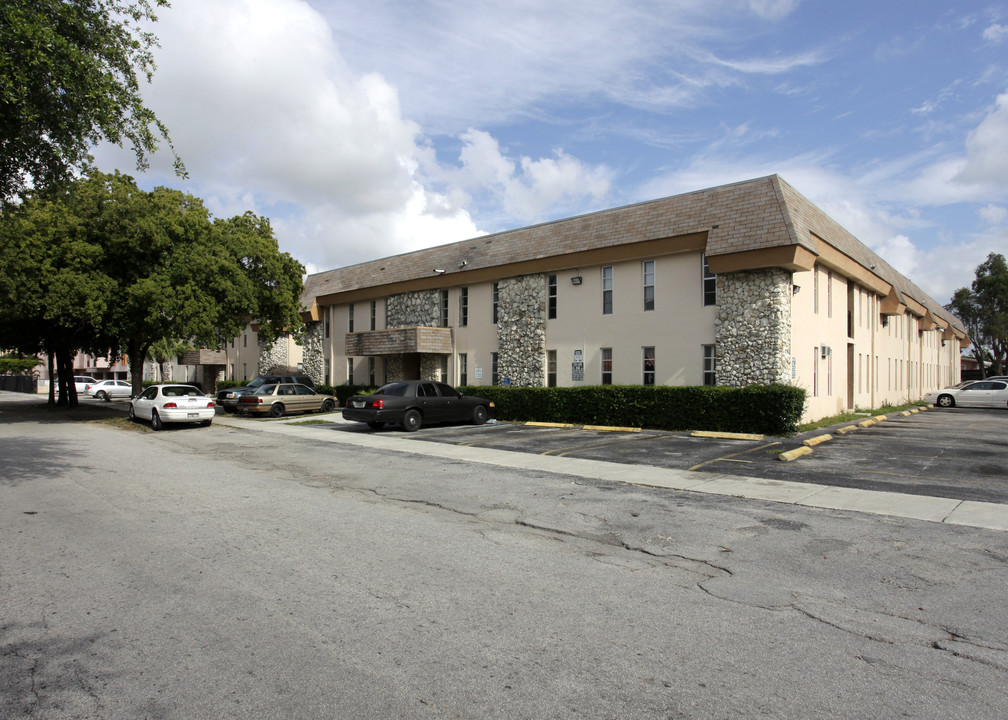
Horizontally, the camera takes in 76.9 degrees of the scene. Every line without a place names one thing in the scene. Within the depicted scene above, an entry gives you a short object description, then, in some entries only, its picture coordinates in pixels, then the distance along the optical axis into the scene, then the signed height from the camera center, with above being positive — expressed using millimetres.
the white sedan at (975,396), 31045 -1540
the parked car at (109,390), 45984 -1542
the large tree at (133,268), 21594 +3760
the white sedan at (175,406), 20953 -1217
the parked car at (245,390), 28219 -967
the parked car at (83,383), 51250 -1079
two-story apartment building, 18844 +2363
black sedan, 19172 -1203
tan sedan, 26625 -1392
